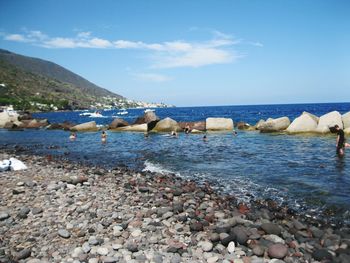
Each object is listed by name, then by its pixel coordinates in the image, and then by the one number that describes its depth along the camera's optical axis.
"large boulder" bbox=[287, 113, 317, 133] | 33.88
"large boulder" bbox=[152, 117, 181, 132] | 41.88
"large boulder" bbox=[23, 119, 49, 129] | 56.01
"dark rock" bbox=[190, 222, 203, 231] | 8.23
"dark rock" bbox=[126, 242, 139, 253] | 7.11
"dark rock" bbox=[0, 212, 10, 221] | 9.05
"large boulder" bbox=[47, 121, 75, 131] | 51.58
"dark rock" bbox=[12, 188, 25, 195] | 11.31
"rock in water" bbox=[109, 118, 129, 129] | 46.31
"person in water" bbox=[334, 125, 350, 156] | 20.19
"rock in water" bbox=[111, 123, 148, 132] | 42.19
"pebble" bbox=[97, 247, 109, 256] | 6.99
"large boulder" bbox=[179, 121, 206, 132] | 41.84
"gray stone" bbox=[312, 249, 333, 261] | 6.74
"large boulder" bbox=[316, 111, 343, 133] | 32.25
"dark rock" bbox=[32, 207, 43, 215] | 9.44
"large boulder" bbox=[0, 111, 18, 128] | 59.72
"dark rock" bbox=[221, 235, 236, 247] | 7.43
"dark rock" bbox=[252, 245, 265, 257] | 6.96
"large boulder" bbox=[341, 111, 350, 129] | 32.82
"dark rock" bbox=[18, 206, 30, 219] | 9.15
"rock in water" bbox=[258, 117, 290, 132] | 37.62
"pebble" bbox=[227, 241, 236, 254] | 7.12
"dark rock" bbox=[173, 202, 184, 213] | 9.65
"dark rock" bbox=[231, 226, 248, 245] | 7.46
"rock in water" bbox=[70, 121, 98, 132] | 46.91
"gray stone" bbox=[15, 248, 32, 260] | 6.89
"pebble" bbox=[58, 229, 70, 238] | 7.86
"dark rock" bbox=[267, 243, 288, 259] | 6.77
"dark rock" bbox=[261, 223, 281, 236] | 8.01
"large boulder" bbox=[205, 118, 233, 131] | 42.66
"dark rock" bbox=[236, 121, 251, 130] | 44.31
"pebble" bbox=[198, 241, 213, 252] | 7.18
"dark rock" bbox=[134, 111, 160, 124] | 43.50
